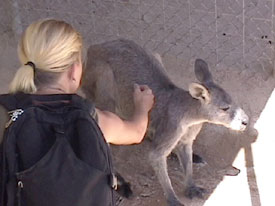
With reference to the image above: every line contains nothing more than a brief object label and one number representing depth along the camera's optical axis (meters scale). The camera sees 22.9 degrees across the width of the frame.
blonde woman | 2.76
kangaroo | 4.54
